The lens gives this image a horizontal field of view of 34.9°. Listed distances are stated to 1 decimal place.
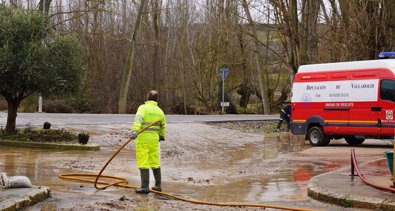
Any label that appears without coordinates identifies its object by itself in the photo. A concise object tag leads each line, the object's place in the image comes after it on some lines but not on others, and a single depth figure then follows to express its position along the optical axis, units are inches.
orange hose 360.5
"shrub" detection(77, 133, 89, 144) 709.2
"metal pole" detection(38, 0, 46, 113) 1516.0
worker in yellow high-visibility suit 409.7
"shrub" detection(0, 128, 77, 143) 736.9
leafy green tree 727.7
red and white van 752.3
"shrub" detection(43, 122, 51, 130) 792.9
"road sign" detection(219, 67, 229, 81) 1599.4
